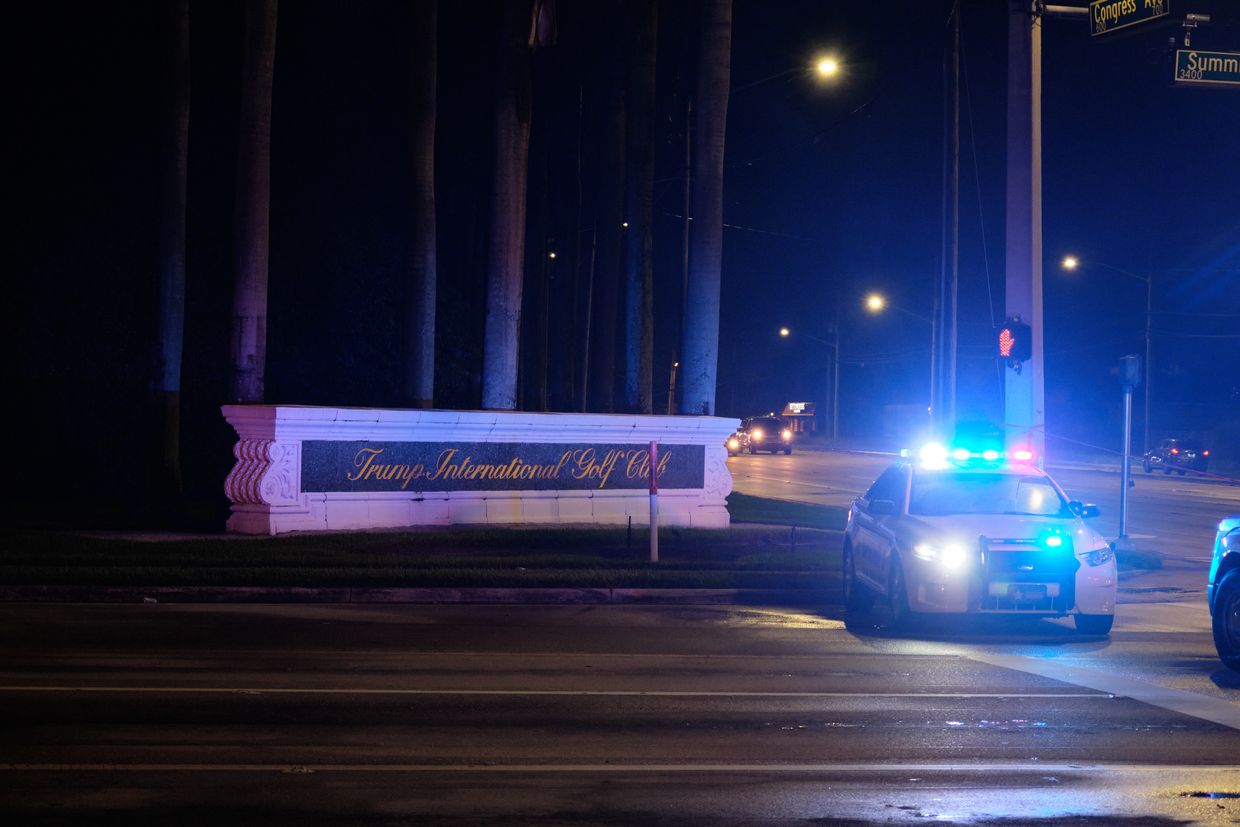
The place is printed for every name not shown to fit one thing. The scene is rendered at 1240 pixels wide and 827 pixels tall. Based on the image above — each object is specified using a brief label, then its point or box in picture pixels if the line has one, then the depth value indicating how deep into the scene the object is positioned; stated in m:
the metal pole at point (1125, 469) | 22.06
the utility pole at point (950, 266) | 27.73
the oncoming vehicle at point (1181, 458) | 55.06
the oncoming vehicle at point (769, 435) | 71.44
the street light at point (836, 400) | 88.12
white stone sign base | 21.28
